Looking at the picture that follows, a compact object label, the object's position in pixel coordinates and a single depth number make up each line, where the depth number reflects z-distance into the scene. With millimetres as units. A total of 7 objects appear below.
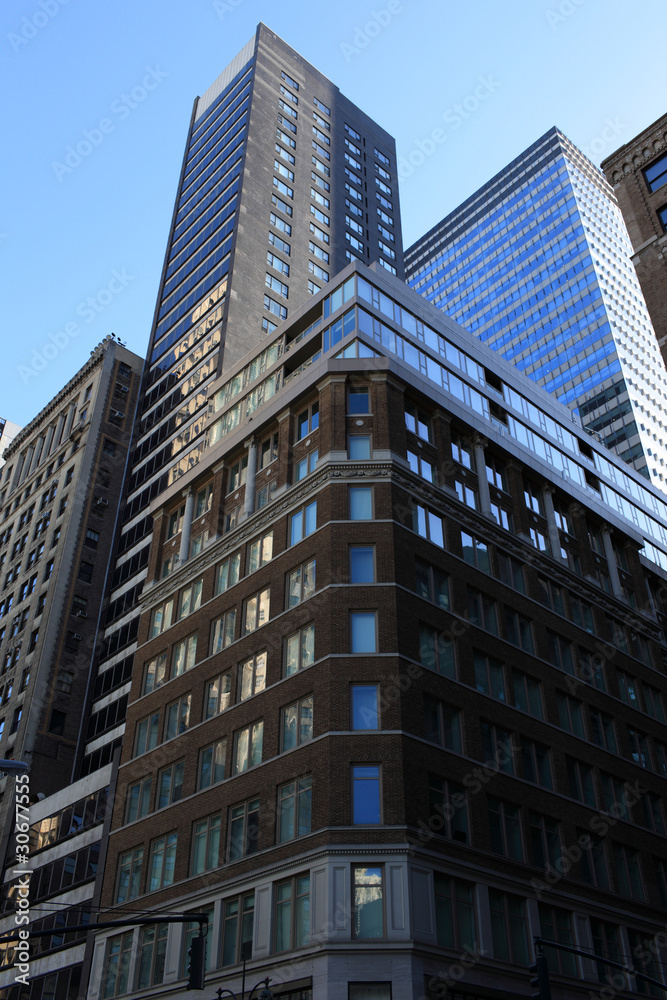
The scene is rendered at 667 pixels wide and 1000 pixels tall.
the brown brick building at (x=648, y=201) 40844
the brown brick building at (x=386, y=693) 32250
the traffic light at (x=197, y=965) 18188
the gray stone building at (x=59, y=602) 49406
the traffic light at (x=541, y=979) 19500
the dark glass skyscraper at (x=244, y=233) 75125
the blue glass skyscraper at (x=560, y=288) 117875
